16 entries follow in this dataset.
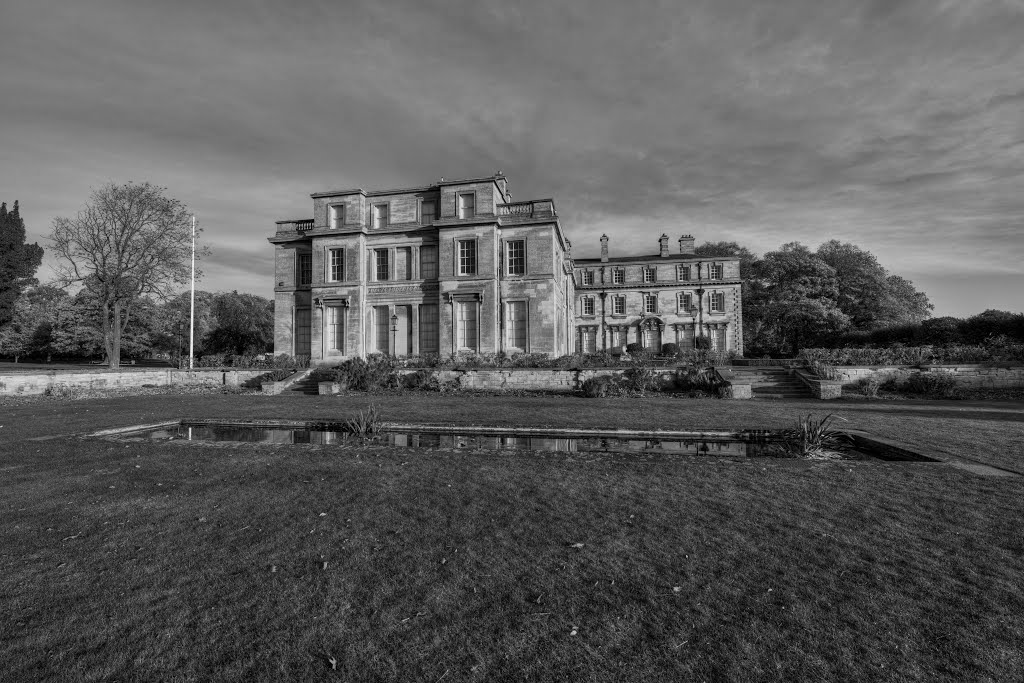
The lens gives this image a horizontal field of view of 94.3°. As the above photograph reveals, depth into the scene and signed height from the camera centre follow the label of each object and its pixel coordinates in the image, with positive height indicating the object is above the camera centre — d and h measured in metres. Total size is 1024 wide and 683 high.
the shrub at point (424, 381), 21.42 -1.19
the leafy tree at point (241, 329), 47.72 +2.90
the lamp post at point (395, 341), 28.67 +0.86
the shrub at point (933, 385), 17.88 -1.39
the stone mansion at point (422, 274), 27.08 +4.82
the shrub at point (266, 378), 23.44 -1.09
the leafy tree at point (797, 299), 40.78 +4.93
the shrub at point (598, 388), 19.05 -1.41
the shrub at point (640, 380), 19.52 -1.14
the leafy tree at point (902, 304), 42.38 +4.35
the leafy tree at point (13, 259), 32.47 +6.98
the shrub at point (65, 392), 18.83 -1.33
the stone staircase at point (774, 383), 19.16 -1.38
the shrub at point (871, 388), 18.23 -1.46
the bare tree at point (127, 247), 27.50 +6.63
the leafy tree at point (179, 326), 50.50 +3.62
